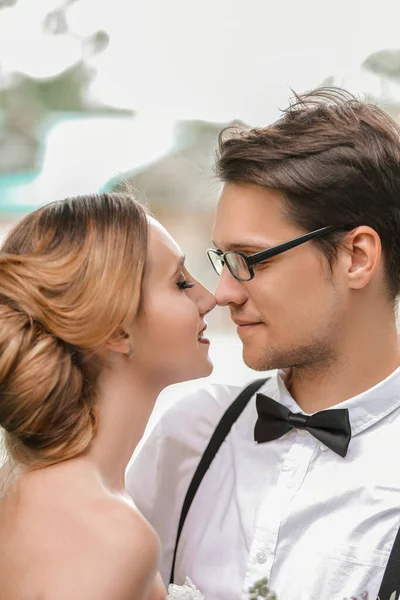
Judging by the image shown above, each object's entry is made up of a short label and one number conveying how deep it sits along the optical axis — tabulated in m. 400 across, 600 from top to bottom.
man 1.37
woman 1.22
